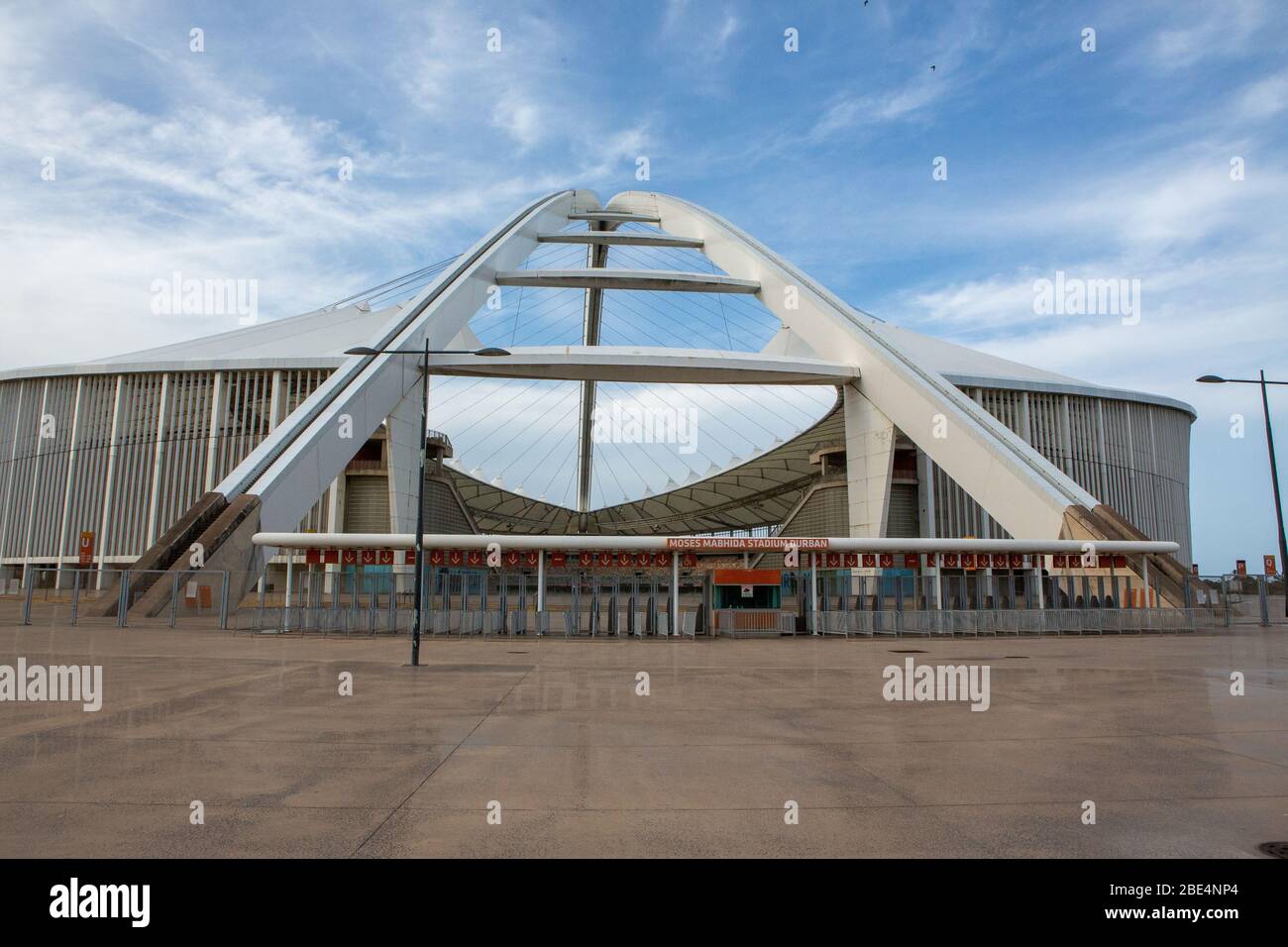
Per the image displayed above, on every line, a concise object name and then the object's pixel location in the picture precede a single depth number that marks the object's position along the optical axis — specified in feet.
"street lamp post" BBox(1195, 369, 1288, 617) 85.93
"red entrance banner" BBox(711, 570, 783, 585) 81.46
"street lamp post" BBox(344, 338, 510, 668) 50.34
